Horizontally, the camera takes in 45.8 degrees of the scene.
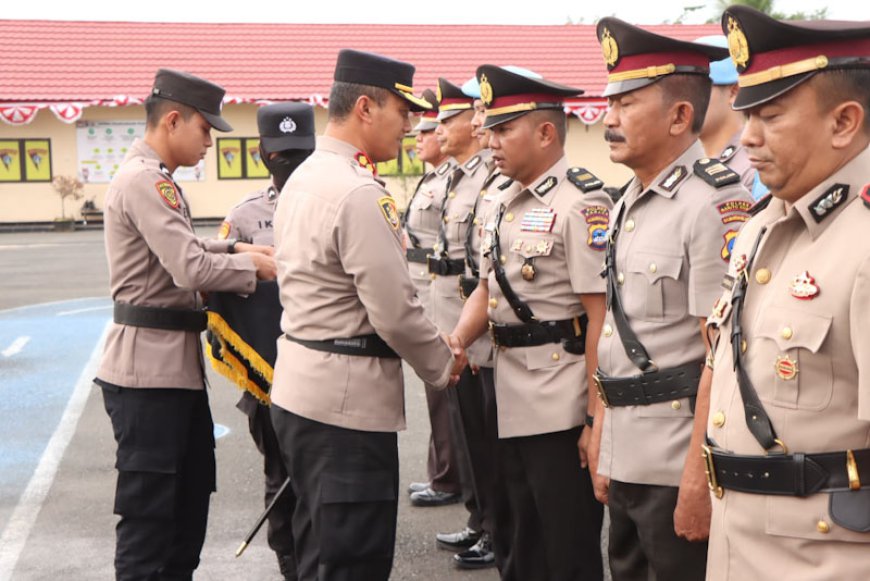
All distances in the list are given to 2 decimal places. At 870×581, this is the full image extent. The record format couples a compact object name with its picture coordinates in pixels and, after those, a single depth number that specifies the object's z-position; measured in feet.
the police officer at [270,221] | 14.79
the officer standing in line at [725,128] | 13.51
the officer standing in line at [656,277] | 9.63
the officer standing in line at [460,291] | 15.88
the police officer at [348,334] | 10.61
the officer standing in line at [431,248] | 18.70
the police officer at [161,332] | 13.00
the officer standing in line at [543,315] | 12.03
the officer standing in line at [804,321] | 6.70
